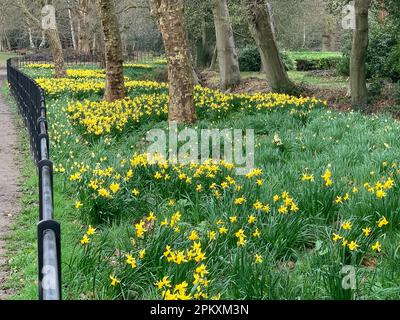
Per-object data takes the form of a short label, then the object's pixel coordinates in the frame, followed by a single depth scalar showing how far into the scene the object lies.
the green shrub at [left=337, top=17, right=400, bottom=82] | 16.05
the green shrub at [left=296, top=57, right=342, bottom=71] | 32.50
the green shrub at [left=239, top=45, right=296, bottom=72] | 33.00
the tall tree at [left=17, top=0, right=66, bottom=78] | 24.31
